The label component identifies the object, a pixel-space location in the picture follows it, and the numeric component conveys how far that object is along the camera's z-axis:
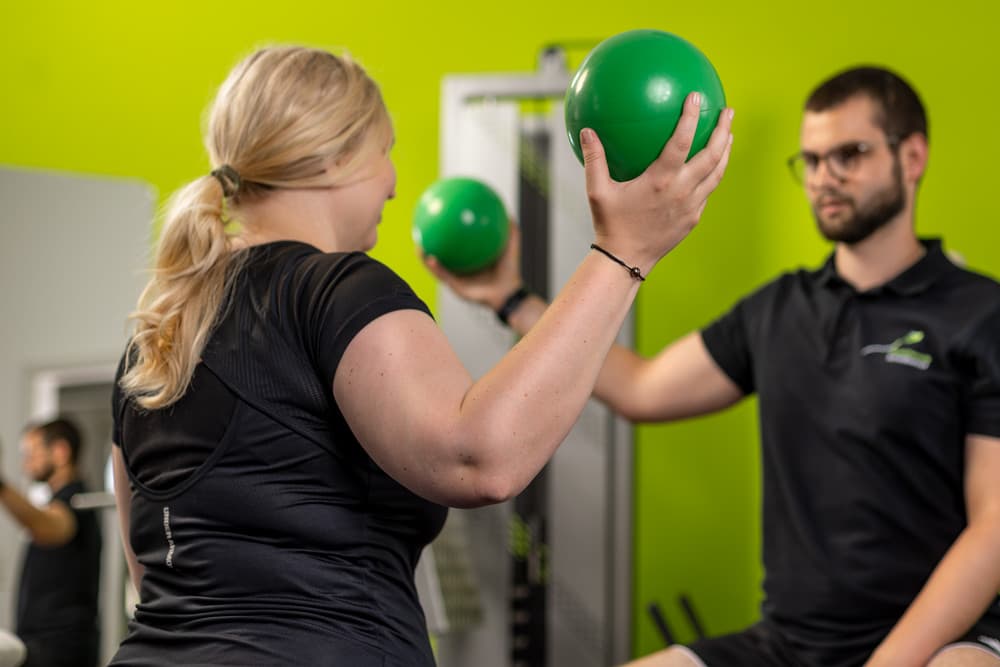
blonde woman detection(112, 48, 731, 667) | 1.11
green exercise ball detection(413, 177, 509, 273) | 2.24
